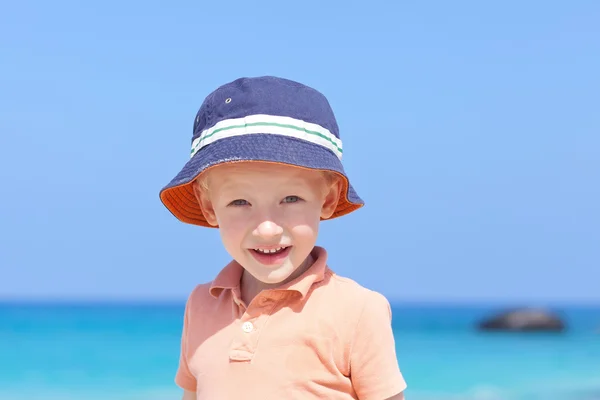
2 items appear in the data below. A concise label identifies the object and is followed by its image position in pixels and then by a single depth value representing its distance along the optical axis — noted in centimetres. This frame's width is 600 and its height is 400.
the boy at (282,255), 205
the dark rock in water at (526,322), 2402
